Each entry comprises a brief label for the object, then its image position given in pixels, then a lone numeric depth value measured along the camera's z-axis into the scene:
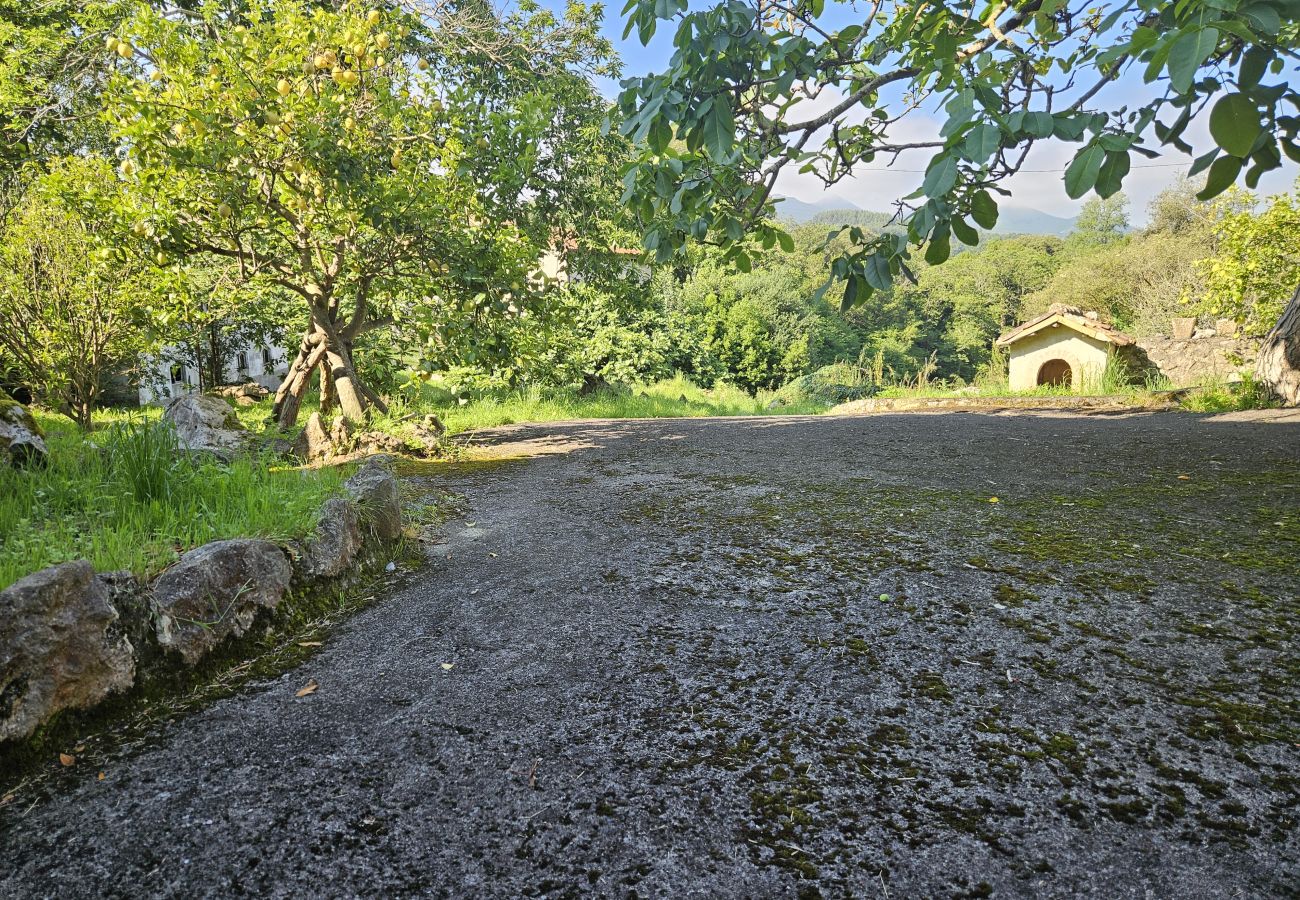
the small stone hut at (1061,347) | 15.15
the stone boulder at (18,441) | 3.25
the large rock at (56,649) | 1.49
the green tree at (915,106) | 1.44
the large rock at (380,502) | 3.03
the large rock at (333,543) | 2.50
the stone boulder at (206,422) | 5.15
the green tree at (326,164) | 4.52
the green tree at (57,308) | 7.04
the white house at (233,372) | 10.42
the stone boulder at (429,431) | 6.06
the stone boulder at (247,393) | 12.37
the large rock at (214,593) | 1.90
